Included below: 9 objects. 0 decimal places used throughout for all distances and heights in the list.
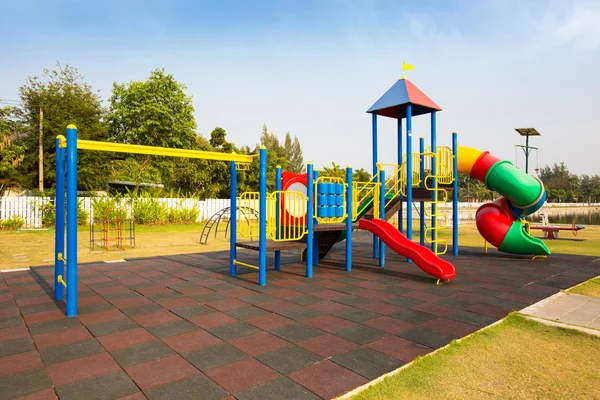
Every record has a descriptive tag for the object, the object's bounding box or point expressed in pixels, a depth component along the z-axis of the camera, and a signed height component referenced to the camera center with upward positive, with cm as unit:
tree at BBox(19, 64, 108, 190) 2620 +500
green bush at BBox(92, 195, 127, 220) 1908 -24
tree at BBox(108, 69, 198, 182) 2905 +644
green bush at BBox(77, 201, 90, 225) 1984 -75
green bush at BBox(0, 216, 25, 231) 1797 -104
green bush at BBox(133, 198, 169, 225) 2119 -57
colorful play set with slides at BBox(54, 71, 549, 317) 564 +4
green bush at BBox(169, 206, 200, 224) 2253 -80
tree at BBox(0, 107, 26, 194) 2245 +272
